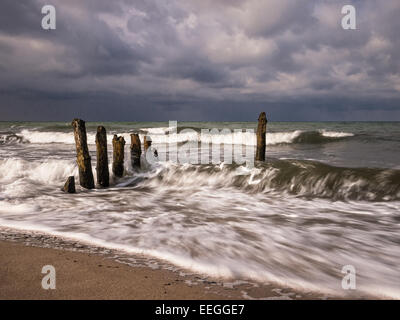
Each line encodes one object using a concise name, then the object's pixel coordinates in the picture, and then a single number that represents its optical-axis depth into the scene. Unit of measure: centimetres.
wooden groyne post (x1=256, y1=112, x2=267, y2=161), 941
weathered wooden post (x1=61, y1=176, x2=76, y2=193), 721
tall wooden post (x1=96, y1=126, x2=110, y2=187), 815
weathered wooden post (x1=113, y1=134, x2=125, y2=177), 880
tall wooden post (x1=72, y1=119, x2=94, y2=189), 749
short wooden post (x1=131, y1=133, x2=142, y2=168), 963
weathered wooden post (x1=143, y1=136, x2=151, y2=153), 1079
